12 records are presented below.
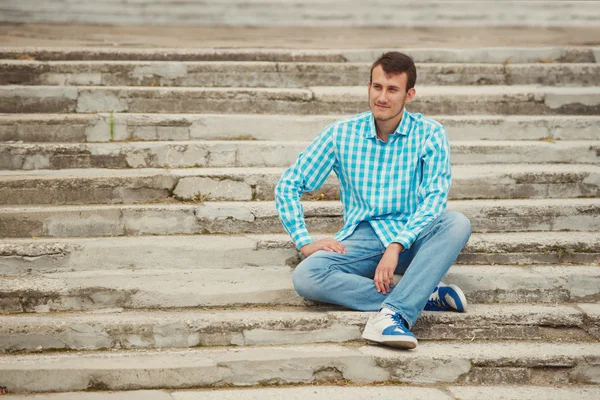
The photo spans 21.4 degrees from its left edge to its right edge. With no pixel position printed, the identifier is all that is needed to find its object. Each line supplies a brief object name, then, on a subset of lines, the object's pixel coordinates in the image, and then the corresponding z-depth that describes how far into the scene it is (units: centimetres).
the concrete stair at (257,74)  1024
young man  696
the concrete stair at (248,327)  684
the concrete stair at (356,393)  632
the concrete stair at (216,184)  834
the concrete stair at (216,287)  724
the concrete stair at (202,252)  767
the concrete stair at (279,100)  973
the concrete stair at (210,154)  889
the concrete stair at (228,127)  923
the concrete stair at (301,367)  642
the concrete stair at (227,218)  802
